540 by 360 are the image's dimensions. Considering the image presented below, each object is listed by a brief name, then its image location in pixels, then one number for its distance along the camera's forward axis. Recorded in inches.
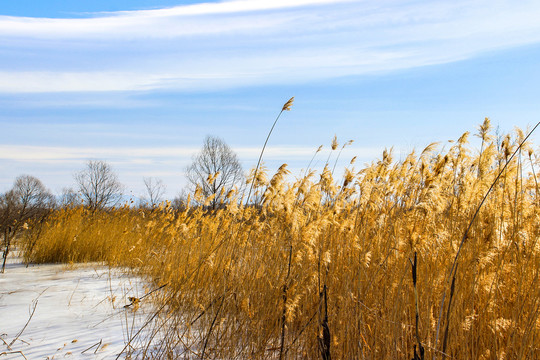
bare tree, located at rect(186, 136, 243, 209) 1782.7
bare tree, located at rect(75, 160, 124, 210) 2005.4
